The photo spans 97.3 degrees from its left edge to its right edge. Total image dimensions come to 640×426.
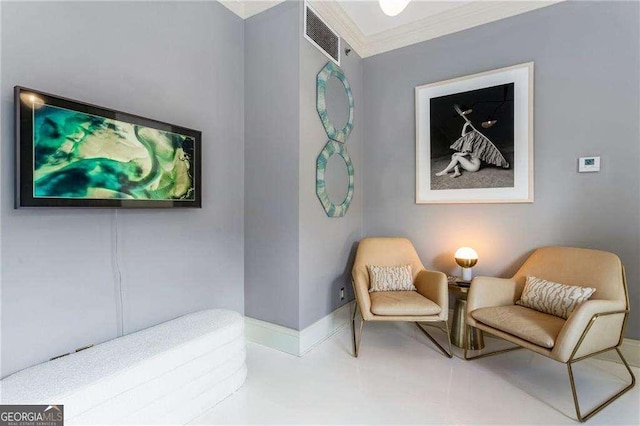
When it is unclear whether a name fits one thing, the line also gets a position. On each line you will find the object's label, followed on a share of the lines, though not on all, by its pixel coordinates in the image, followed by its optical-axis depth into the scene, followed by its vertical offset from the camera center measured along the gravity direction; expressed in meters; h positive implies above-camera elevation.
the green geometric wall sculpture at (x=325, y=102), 2.47 +1.01
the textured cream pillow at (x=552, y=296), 1.90 -0.62
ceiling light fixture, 1.37 +1.01
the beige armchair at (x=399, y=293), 2.17 -0.70
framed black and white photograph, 2.44 +0.67
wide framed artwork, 1.31 +0.30
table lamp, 2.48 -0.44
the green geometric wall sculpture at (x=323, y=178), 2.48 +0.30
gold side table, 2.34 -1.00
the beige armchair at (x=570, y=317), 1.62 -0.68
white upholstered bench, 1.21 -0.79
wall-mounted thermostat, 2.17 +0.35
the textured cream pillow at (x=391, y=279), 2.55 -0.63
